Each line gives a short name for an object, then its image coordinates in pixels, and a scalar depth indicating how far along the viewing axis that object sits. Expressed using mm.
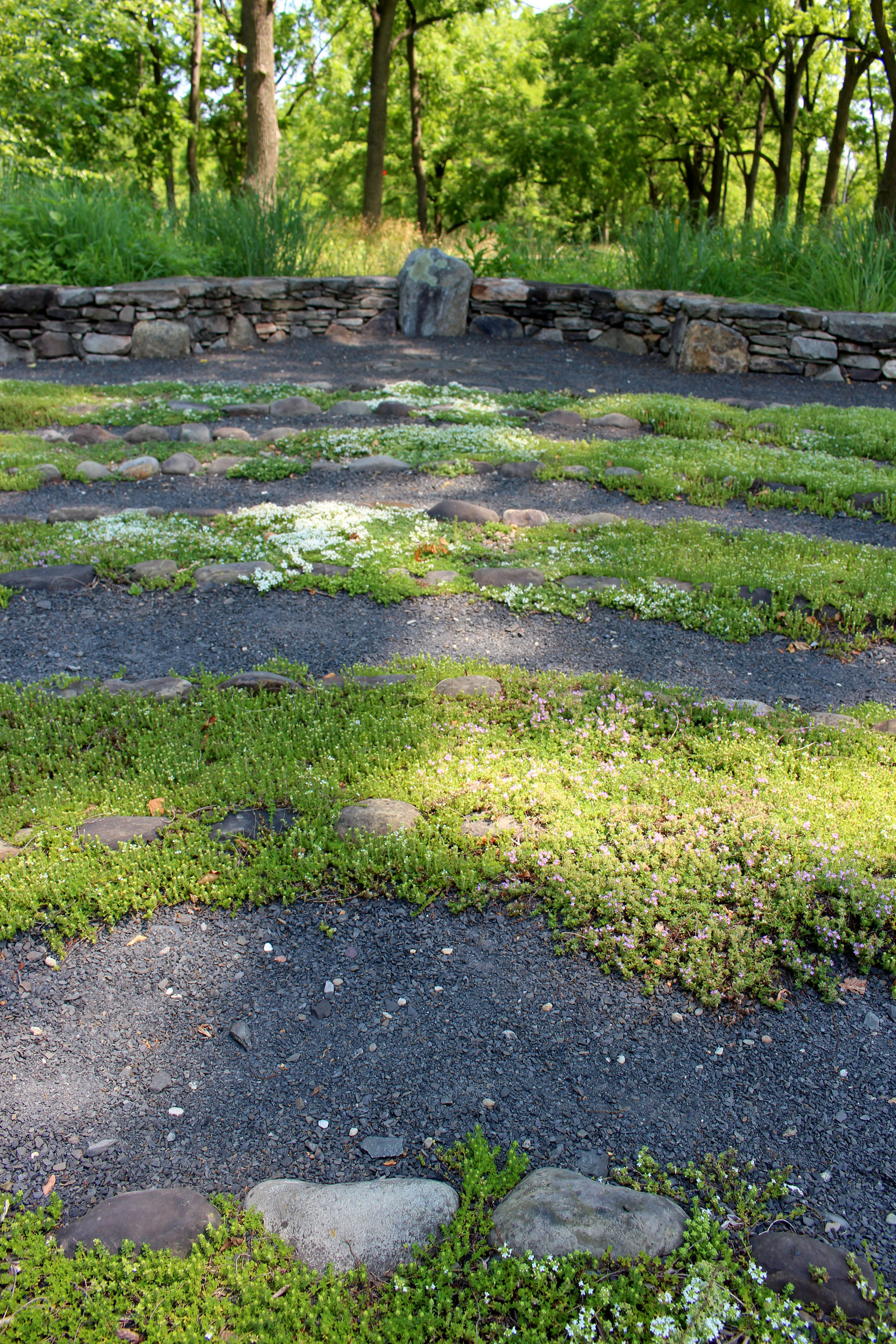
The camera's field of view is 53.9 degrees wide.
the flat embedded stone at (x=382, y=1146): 1909
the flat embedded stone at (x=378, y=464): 6508
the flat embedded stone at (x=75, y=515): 5336
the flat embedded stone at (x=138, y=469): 6262
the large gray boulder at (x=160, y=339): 10117
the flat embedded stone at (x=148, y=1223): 1694
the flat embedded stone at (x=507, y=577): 4574
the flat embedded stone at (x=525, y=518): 5492
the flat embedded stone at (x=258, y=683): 3559
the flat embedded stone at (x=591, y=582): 4539
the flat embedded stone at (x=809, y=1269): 1600
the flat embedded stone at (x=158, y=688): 3539
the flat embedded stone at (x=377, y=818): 2760
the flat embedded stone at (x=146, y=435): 7020
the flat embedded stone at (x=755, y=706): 3420
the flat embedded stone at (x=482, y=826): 2758
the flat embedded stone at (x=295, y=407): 8023
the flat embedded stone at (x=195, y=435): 7027
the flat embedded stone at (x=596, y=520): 5430
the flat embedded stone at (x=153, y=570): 4602
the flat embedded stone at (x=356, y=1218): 1704
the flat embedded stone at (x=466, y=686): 3525
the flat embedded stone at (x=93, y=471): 6176
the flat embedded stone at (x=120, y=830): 2699
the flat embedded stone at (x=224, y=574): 4594
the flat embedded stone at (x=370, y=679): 3609
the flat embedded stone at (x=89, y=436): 6993
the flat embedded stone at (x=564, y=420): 7738
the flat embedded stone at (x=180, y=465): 6395
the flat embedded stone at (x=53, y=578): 4465
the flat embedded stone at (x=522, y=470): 6383
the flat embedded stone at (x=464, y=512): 5484
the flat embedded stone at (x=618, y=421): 7660
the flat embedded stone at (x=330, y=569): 4668
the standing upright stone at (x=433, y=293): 11477
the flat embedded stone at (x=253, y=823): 2777
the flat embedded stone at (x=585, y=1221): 1682
